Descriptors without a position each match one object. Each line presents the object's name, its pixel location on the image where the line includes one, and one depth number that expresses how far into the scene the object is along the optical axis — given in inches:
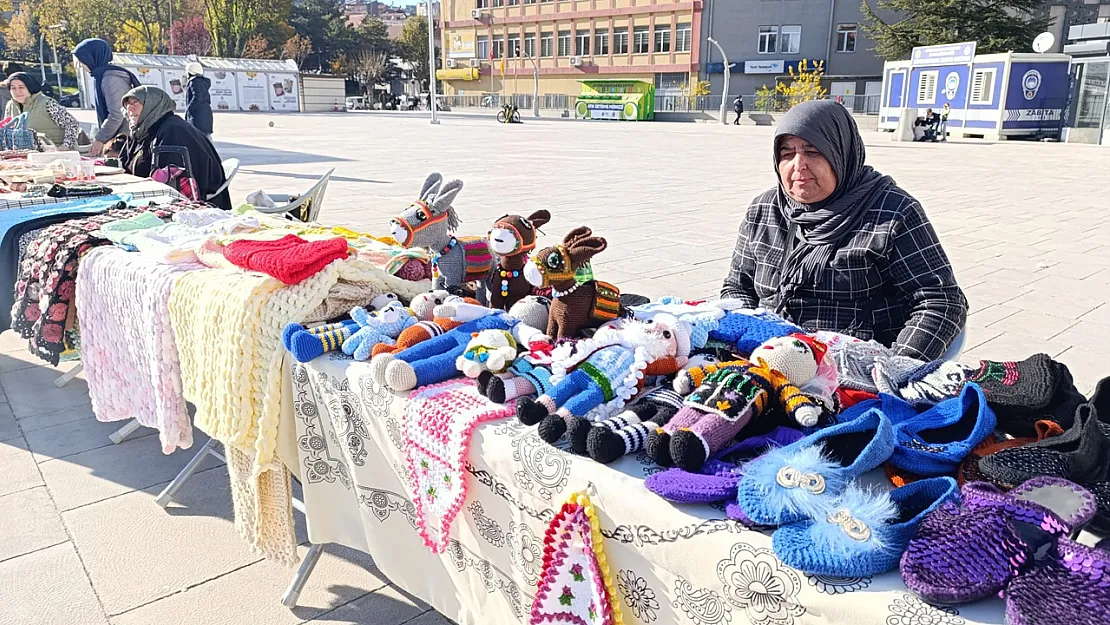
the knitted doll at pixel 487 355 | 66.2
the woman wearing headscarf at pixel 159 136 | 196.2
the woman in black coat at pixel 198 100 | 394.9
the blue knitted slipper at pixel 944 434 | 50.8
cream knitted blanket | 82.6
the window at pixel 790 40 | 1628.9
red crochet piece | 83.6
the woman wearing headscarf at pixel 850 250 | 84.9
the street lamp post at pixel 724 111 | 1418.6
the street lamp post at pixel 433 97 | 1204.1
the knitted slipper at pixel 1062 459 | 46.3
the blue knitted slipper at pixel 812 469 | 44.9
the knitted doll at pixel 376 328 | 77.2
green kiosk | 1486.2
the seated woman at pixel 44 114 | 281.0
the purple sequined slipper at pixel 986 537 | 39.2
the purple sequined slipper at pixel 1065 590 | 36.3
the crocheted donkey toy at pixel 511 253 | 83.7
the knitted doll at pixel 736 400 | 51.4
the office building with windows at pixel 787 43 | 1588.3
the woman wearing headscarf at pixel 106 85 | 253.0
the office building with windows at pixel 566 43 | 1724.9
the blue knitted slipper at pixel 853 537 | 41.9
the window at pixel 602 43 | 1850.4
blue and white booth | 895.1
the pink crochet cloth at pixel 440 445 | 62.7
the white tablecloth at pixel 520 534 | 43.3
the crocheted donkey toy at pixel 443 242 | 93.4
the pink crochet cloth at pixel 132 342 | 98.2
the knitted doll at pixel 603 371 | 57.9
